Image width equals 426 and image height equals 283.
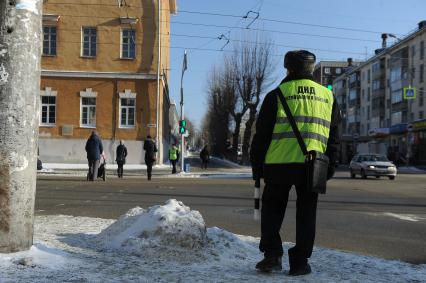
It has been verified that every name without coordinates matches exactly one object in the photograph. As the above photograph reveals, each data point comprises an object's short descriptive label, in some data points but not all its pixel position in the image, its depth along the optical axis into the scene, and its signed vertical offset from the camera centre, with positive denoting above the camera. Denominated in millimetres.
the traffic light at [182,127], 31219 +887
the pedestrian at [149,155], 22688 -589
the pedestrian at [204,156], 38562 -1004
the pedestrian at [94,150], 20234 -368
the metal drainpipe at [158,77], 36312 +4410
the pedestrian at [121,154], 23716 -599
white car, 28844 -1195
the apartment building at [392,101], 58509 +6292
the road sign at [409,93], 47250 +4766
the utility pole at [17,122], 4539 +150
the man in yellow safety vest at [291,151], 4605 -60
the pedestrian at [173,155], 29406 -778
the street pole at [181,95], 31509 +2884
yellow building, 36156 +4477
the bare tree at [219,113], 55250 +3379
